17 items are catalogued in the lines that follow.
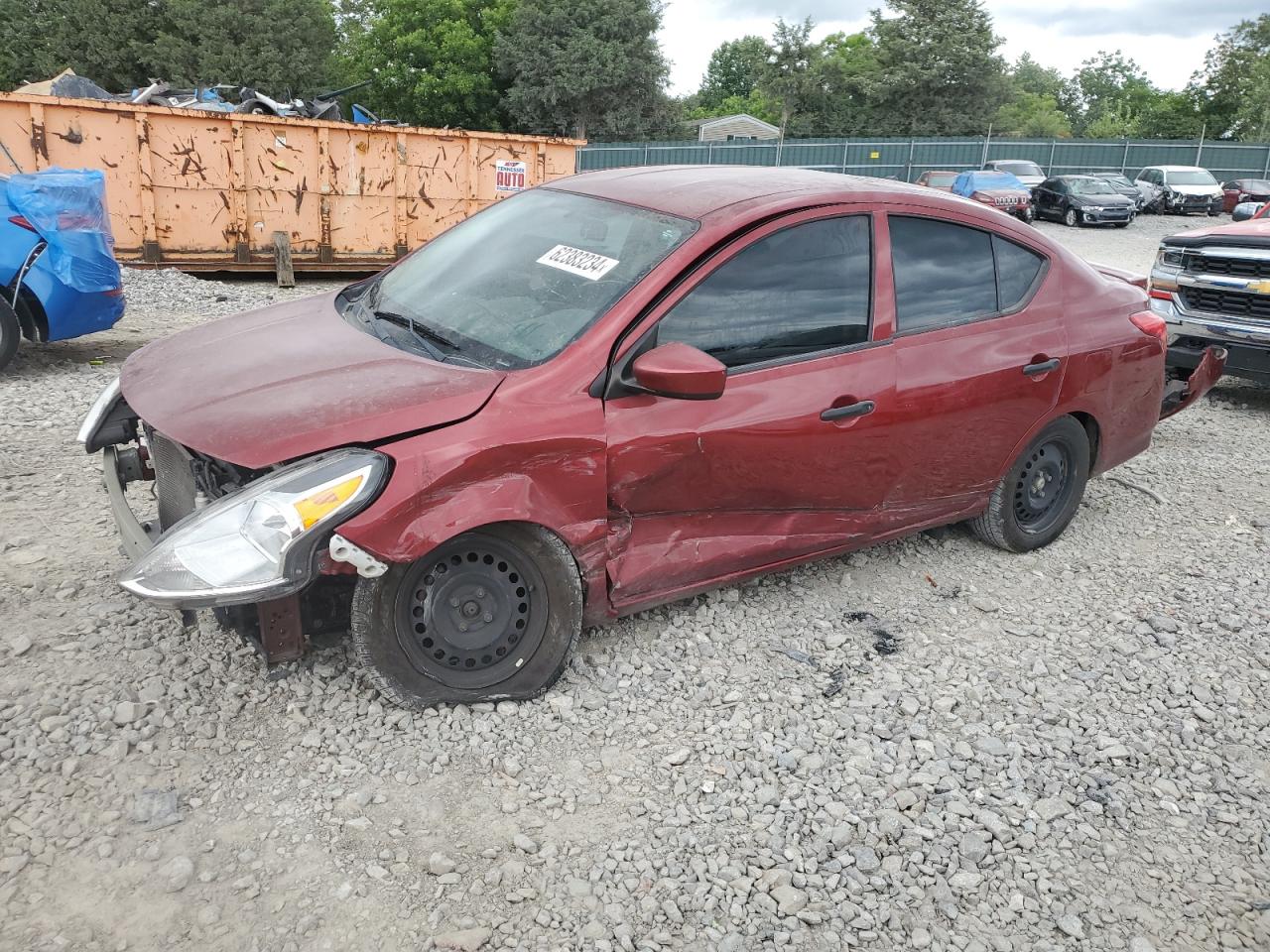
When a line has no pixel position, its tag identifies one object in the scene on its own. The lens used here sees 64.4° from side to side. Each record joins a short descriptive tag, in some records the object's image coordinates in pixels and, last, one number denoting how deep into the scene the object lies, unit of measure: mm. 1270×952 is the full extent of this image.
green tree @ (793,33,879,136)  54719
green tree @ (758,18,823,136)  54719
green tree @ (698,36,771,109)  95438
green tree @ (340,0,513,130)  44812
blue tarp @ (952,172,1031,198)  26906
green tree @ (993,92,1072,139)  64762
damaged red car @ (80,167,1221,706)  2869
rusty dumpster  11016
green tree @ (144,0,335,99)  39562
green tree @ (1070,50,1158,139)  89375
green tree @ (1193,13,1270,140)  55938
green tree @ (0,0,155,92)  40250
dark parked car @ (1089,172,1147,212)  29938
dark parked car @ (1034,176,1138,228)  27156
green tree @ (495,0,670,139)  43438
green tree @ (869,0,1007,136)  51844
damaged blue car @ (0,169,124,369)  6762
